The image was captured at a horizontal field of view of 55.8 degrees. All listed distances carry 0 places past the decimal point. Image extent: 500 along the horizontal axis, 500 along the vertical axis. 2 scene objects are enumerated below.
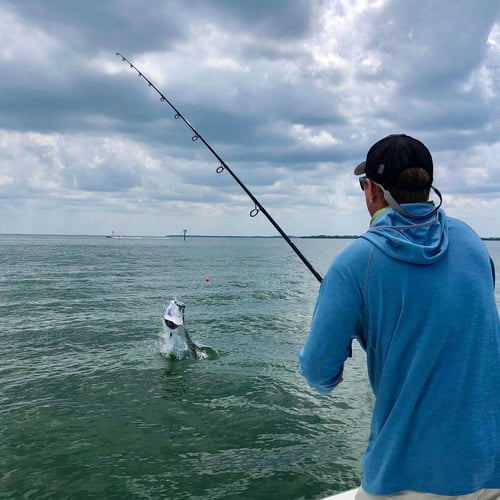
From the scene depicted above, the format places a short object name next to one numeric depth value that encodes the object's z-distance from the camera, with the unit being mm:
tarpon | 13727
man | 1966
